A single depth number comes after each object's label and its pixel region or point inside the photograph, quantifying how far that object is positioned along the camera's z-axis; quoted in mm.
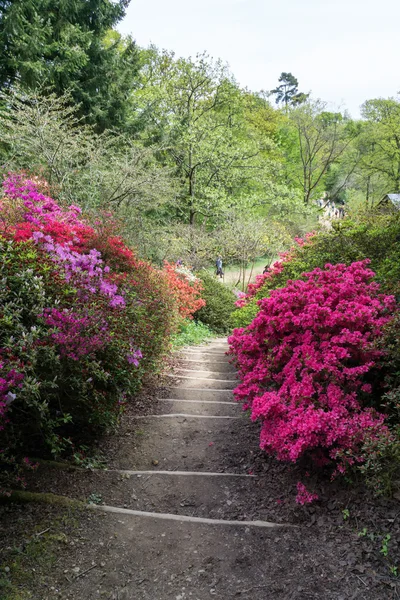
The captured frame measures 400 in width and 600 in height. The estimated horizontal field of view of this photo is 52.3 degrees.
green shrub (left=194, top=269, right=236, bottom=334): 12258
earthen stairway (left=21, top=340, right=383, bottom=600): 2316
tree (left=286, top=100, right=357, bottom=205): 28031
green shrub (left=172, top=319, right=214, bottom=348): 8969
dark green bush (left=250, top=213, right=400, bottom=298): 4645
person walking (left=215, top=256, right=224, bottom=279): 18116
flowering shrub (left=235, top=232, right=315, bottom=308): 6475
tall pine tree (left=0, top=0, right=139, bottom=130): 9867
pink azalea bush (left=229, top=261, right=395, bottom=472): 2793
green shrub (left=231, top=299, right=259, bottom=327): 6297
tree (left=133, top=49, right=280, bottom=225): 16781
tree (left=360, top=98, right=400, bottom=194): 26484
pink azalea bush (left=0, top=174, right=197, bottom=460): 2803
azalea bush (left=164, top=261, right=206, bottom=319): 9151
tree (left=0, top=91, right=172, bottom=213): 9203
